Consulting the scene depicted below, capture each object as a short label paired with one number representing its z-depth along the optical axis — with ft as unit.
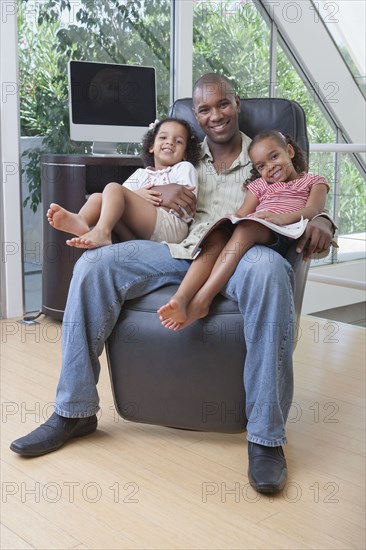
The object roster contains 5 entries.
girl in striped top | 5.96
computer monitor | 10.77
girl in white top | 6.61
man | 5.82
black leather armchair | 6.04
